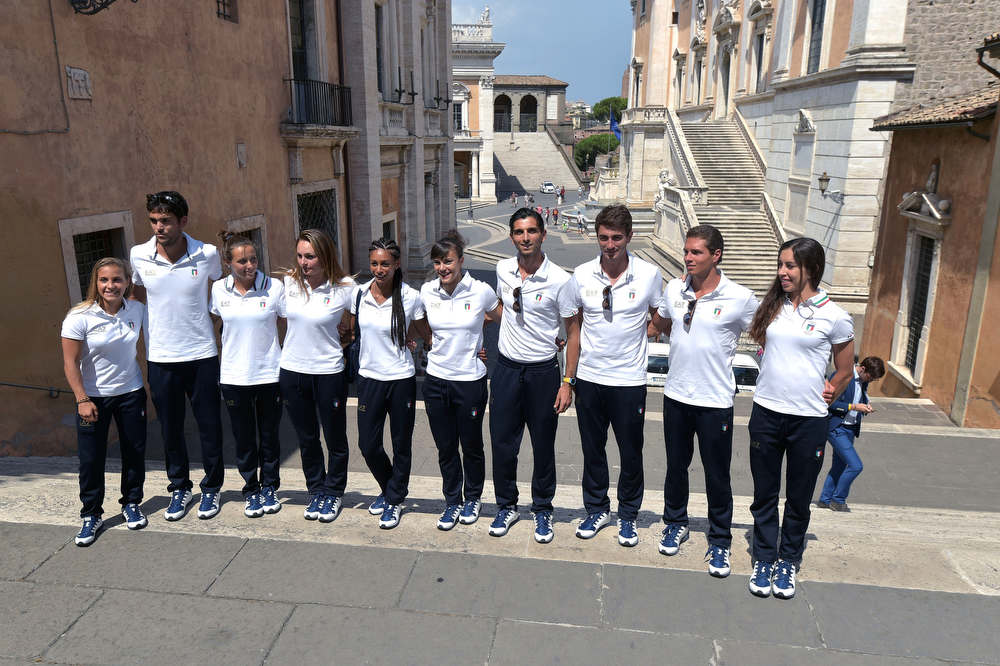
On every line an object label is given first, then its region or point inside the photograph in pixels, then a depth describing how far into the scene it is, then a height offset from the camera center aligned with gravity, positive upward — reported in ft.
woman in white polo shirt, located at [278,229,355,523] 14.82 -3.57
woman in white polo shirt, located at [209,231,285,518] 14.89 -3.74
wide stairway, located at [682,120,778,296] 73.72 -3.34
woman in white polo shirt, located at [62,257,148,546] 14.03 -4.27
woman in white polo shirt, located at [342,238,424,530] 14.67 -4.02
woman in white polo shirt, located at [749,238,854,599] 12.82 -4.04
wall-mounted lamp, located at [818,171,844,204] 65.60 -1.55
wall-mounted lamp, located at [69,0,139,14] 23.67 +5.63
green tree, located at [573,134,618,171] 244.83 +8.97
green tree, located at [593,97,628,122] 289.74 +29.74
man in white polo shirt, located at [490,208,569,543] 14.33 -4.07
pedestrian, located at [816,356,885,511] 20.13 -7.73
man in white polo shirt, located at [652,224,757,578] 13.37 -3.66
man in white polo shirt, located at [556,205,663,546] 14.02 -3.37
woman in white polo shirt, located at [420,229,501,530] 14.48 -3.67
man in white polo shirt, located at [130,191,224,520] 14.99 -3.57
